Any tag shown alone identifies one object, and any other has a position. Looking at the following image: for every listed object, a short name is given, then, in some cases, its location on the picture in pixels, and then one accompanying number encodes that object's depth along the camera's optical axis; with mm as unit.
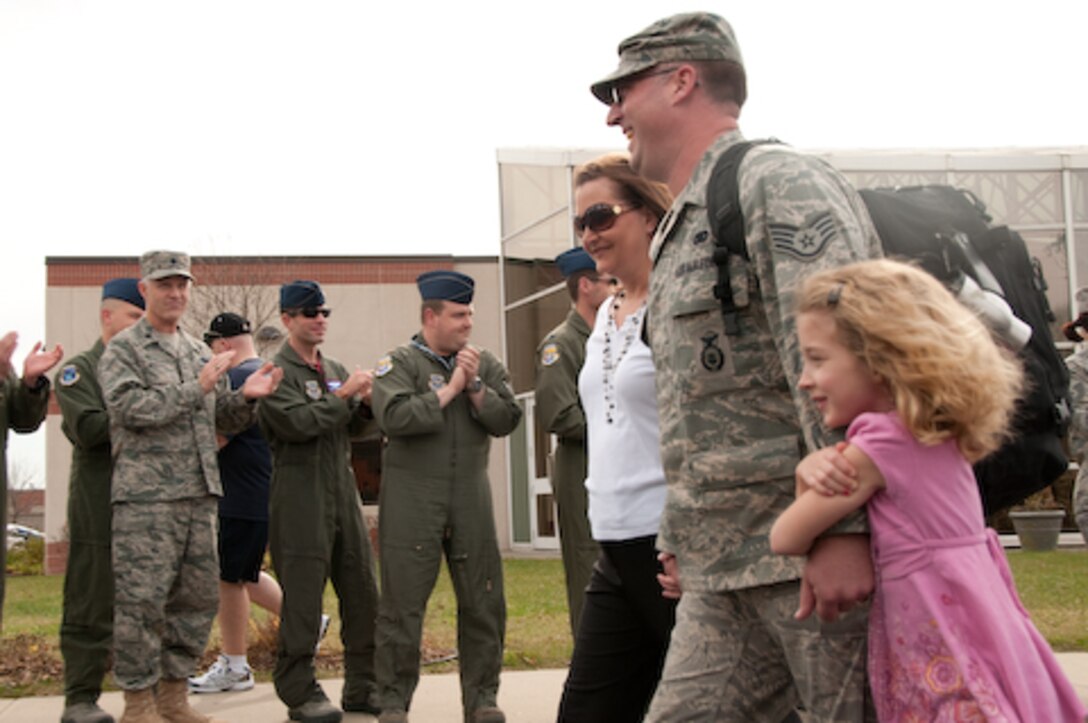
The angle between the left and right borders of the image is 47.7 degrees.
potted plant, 18547
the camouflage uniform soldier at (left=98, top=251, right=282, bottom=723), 6066
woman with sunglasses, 3664
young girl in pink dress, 2305
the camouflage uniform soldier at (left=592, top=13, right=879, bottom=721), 2496
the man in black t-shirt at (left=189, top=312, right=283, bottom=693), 7609
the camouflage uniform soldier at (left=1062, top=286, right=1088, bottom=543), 7336
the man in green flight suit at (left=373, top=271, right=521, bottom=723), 6184
